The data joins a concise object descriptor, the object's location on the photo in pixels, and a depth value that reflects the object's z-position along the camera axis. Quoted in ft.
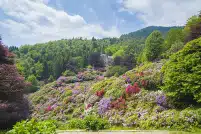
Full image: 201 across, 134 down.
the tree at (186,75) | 24.31
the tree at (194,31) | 42.82
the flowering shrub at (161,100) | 28.68
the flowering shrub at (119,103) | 35.36
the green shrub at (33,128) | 13.10
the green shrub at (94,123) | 23.62
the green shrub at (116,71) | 91.41
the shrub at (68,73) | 125.36
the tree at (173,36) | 64.08
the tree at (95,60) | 151.94
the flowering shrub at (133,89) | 37.24
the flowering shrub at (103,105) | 38.10
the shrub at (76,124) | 25.35
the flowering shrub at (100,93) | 45.32
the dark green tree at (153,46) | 64.80
